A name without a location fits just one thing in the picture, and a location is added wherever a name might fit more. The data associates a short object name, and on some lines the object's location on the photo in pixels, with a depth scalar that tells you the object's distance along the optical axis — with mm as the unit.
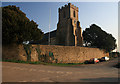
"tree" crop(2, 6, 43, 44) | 14102
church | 39875
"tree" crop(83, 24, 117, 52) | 37344
